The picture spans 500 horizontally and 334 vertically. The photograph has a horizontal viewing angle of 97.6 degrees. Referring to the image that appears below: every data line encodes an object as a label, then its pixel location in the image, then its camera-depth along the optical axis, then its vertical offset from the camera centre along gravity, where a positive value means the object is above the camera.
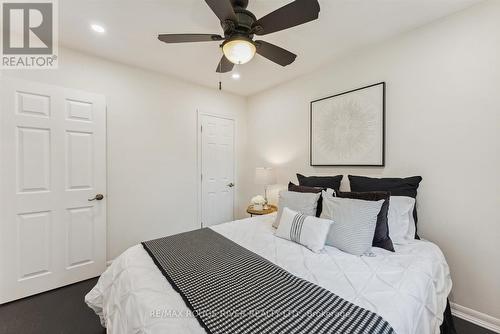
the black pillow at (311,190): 2.06 -0.24
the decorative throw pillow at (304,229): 1.63 -0.50
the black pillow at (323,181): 2.41 -0.18
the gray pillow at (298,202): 2.01 -0.35
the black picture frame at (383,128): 2.20 +0.44
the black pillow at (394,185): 1.92 -0.17
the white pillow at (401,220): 1.76 -0.44
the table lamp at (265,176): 3.22 -0.15
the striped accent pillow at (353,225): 1.57 -0.44
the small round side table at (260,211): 2.96 -0.62
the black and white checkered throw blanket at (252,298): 0.88 -0.63
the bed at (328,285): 0.99 -0.64
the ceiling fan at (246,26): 1.30 +0.94
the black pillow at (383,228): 1.65 -0.47
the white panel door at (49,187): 2.00 -0.22
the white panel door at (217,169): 3.44 -0.05
